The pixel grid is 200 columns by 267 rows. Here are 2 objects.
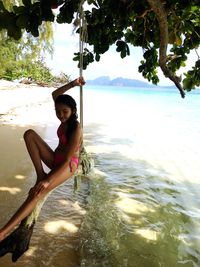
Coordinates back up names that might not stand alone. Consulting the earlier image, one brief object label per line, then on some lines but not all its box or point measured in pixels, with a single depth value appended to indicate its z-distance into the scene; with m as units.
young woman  1.47
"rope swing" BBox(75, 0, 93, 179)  1.66
